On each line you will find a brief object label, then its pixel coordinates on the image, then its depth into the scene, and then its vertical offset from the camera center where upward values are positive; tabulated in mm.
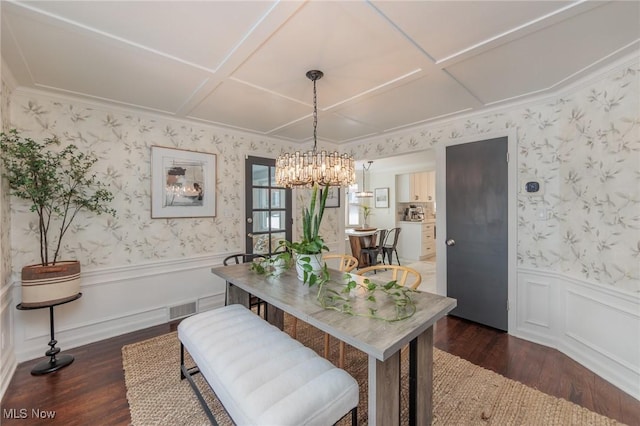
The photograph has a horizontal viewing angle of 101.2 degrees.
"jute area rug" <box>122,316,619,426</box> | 1643 -1302
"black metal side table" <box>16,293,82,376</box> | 2078 -1254
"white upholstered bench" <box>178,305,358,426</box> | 1104 -804
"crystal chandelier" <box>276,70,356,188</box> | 2137 +352
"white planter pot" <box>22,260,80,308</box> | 2057 -580
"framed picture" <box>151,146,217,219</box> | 2965 +332
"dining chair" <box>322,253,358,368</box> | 2727 -569
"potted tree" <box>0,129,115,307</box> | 2057 +151
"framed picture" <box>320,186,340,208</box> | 4467 +208
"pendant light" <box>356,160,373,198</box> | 6625 +426
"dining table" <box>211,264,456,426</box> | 1189 -565
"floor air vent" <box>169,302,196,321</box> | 3051 -1179
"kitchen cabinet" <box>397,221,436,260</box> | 6527 -790
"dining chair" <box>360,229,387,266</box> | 5527 -849
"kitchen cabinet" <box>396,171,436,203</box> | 6938 +609
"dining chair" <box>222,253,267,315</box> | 3507 -661
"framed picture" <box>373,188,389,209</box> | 7168 +352
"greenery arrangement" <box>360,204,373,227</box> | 7379 -60
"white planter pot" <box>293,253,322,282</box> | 1967 -398
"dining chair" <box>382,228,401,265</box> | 5721 -836
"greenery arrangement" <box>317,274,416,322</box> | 1426 -554
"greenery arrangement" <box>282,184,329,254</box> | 1952 -222
